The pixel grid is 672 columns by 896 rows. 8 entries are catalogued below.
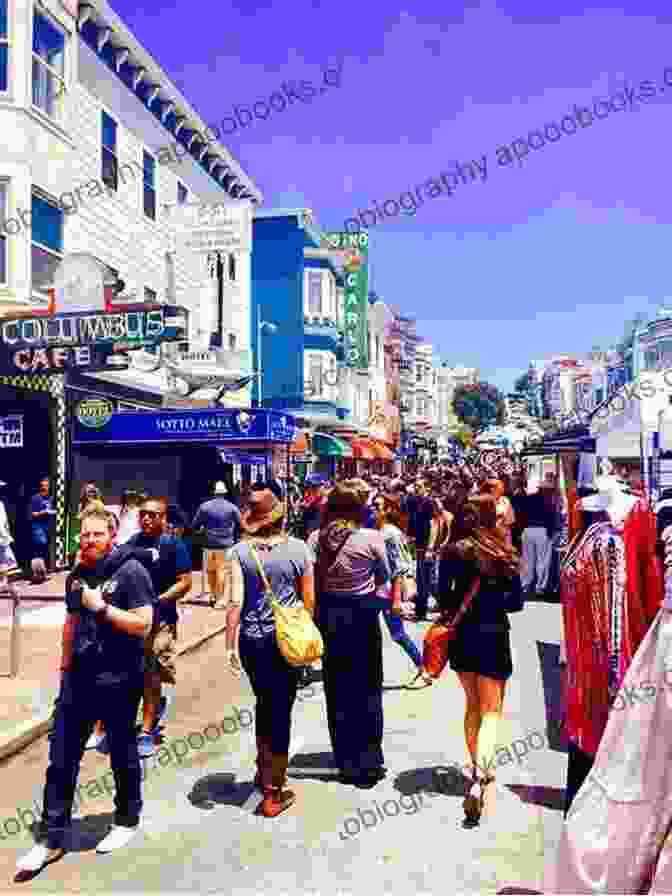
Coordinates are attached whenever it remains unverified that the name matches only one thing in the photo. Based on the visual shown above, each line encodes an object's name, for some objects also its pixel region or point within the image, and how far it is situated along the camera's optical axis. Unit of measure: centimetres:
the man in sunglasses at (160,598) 586
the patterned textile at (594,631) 377
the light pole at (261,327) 3168
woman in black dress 484
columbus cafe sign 1298
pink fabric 311
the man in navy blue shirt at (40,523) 1451
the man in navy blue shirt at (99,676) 429
